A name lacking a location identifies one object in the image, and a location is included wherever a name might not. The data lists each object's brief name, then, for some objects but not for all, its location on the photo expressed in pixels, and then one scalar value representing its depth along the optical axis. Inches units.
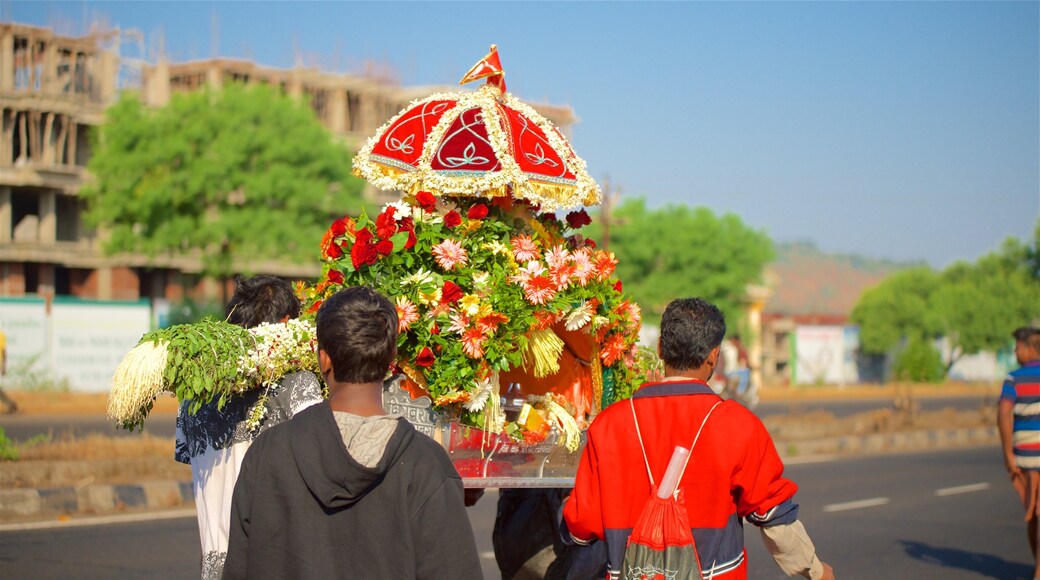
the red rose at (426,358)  206.1
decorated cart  209.2
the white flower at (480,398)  211.8
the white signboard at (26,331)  1357.0
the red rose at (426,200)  217.8
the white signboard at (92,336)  1403.8
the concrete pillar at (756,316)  2726.4
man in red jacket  157.3
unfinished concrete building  1942.7
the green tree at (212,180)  1628.9
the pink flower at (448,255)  212.1
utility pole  1648.6
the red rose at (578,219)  249.8
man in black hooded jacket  120.4
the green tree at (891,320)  2822.3
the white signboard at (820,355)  2706.7
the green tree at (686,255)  2504.9
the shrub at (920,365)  2331.4
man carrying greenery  168.2
